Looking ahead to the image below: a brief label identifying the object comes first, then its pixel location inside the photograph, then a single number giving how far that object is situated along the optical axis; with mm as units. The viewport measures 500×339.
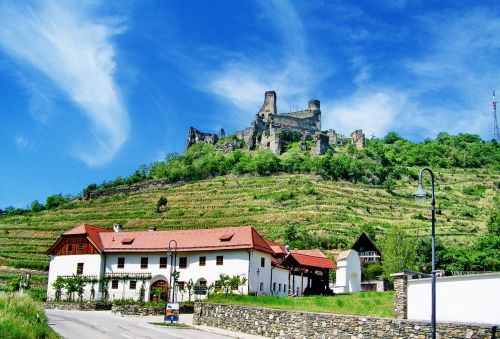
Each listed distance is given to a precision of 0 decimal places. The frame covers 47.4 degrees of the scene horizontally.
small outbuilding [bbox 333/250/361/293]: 57750
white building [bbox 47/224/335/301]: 48969
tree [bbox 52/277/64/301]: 52031
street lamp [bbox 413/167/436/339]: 16417
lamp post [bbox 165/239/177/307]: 48594
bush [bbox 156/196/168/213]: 104875
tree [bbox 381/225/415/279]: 57156
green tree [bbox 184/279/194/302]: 46781
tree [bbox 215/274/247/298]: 43219
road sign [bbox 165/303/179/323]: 34750
